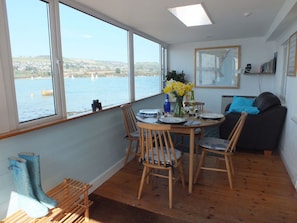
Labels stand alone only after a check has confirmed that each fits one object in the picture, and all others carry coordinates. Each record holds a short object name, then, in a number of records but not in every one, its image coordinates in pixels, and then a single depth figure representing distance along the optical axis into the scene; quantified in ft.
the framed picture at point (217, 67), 18.40
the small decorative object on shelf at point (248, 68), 17.62
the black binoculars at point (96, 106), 8.73
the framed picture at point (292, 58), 9.70
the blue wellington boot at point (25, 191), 4.95
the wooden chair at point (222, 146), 7.97
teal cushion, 14.75
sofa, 11.13
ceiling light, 9.38
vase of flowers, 8.77
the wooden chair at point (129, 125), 9.76
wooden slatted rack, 5.12
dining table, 7.81
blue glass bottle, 9.77
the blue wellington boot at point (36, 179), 5.10
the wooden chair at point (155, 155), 6.72
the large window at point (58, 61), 5.77
